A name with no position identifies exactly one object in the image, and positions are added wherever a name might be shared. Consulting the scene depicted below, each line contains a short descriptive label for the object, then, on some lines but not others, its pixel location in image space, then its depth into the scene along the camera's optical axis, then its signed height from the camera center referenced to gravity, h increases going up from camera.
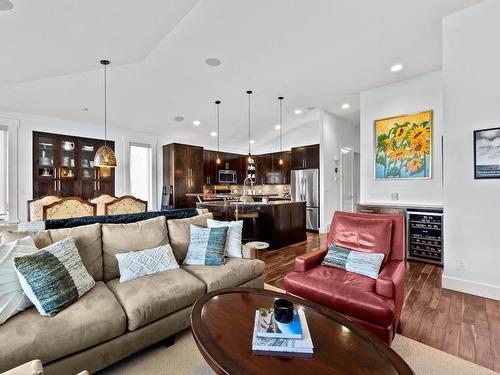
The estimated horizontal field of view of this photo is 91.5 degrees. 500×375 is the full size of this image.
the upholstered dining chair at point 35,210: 3.21 -0.29
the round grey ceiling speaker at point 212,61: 3.84 +2.01
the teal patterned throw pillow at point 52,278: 1.54 -0.60
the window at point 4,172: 4.66 +0.30
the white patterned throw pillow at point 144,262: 2.12 -0.68
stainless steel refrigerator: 6.51 -0.17
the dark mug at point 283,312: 1.27 -0.66
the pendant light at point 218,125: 5.64 +1.72
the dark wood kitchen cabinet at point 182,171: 6.69 +0.46
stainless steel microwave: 8.18 +0.36
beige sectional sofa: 1.37 -0.82
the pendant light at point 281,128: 5.60 +1.80
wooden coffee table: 1.05 -0.78
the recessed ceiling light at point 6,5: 1.99 +1.53
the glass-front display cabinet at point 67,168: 5.09 +0.44
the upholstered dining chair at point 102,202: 3.90 -0.24
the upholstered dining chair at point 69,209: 3.14 -0.28
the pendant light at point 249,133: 7.19 +1.67
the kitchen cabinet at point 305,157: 6.74 +0.83
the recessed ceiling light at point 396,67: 3.92 +1.92
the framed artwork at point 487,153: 2.67 +0.35
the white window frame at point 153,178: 6.91 +0.25
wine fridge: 3.75 -0.80
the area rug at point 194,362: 1.65 -1.26
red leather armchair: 1.74 -0.80
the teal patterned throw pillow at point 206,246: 2.51 -0.63
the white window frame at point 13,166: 4.70 +0.44
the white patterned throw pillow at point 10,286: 1.47 -0.62
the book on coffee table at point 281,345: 1.15 -0.76
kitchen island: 4.86 -0.66
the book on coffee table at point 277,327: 1.21 -0.73
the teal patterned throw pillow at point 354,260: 2.18 -0.71
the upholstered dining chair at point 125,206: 3.67 -0.29
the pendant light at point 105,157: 3.49 +0.44
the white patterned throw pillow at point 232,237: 2.77 -0.58
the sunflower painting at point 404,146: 4.12 +0.69
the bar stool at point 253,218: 4.74 -0.65
